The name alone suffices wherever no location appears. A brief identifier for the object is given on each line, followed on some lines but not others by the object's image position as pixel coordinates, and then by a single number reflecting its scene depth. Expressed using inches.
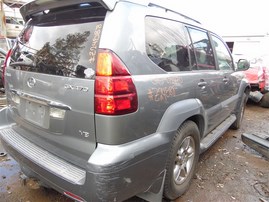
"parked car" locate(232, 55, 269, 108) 301.7
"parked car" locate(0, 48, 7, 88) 284.0
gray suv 68.7
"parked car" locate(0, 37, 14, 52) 358.0
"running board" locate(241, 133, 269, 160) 143.1
